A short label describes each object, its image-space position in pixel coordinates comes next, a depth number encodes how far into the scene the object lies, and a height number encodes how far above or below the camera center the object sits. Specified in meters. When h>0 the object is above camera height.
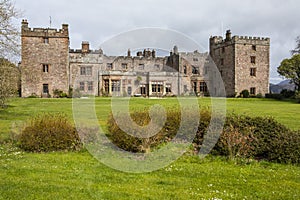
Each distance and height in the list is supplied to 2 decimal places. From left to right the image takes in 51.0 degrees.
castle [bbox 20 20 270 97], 38.06 +3.58
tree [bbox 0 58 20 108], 16.18 +0.83
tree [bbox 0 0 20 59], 15.93 +3.07
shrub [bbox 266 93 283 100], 39.97 -0.29
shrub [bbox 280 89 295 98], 39.44 +0.10
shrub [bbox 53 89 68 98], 37.25 -0.08
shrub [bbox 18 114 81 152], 10.28 -1.47
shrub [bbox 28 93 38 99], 36.46 -0.26
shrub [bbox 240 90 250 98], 44.41 -0.04
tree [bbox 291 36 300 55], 49.78 +6.95
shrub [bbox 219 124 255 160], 9.45 -1.52
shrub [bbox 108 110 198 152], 10.11 -1.37
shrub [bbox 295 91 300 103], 33.81 -0.24
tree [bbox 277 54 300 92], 39.75 +3.18
